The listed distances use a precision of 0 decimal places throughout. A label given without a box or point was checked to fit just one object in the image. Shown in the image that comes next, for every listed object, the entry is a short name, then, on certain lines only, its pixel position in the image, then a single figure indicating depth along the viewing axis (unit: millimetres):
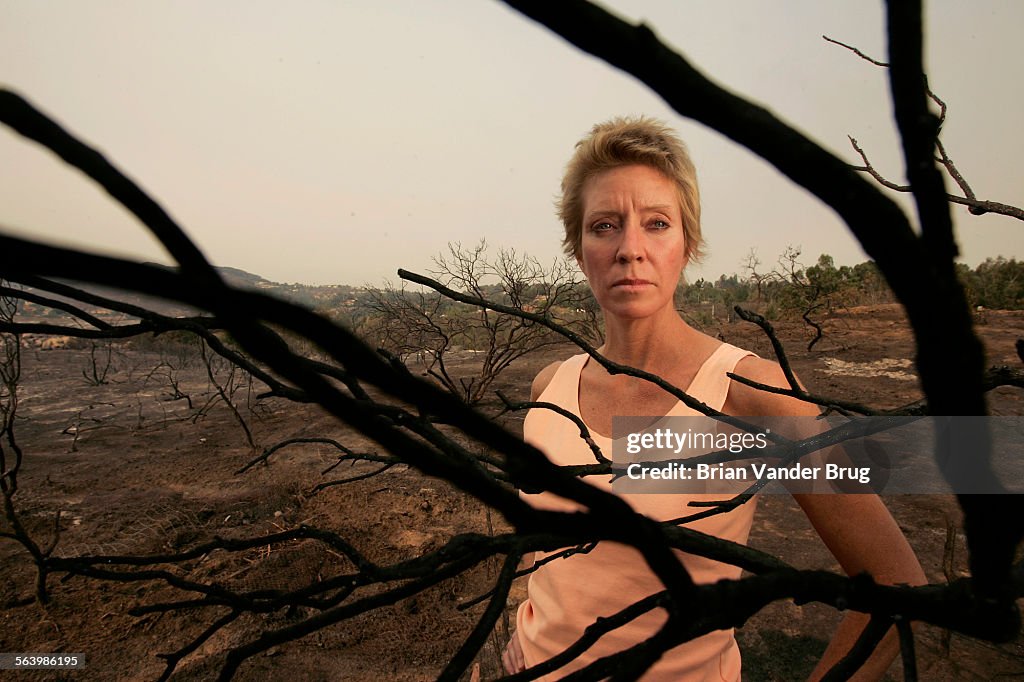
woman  566
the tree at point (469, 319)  4846
